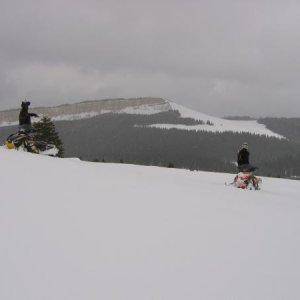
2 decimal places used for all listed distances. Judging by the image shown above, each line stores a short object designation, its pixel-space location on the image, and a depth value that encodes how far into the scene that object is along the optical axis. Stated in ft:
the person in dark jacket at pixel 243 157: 68.67
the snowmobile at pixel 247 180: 66.49
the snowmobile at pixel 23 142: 73.18
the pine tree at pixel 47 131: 135.95
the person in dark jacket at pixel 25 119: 72.59
